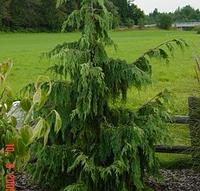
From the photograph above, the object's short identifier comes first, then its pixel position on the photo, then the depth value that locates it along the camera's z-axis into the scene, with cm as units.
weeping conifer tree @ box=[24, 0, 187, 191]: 538
